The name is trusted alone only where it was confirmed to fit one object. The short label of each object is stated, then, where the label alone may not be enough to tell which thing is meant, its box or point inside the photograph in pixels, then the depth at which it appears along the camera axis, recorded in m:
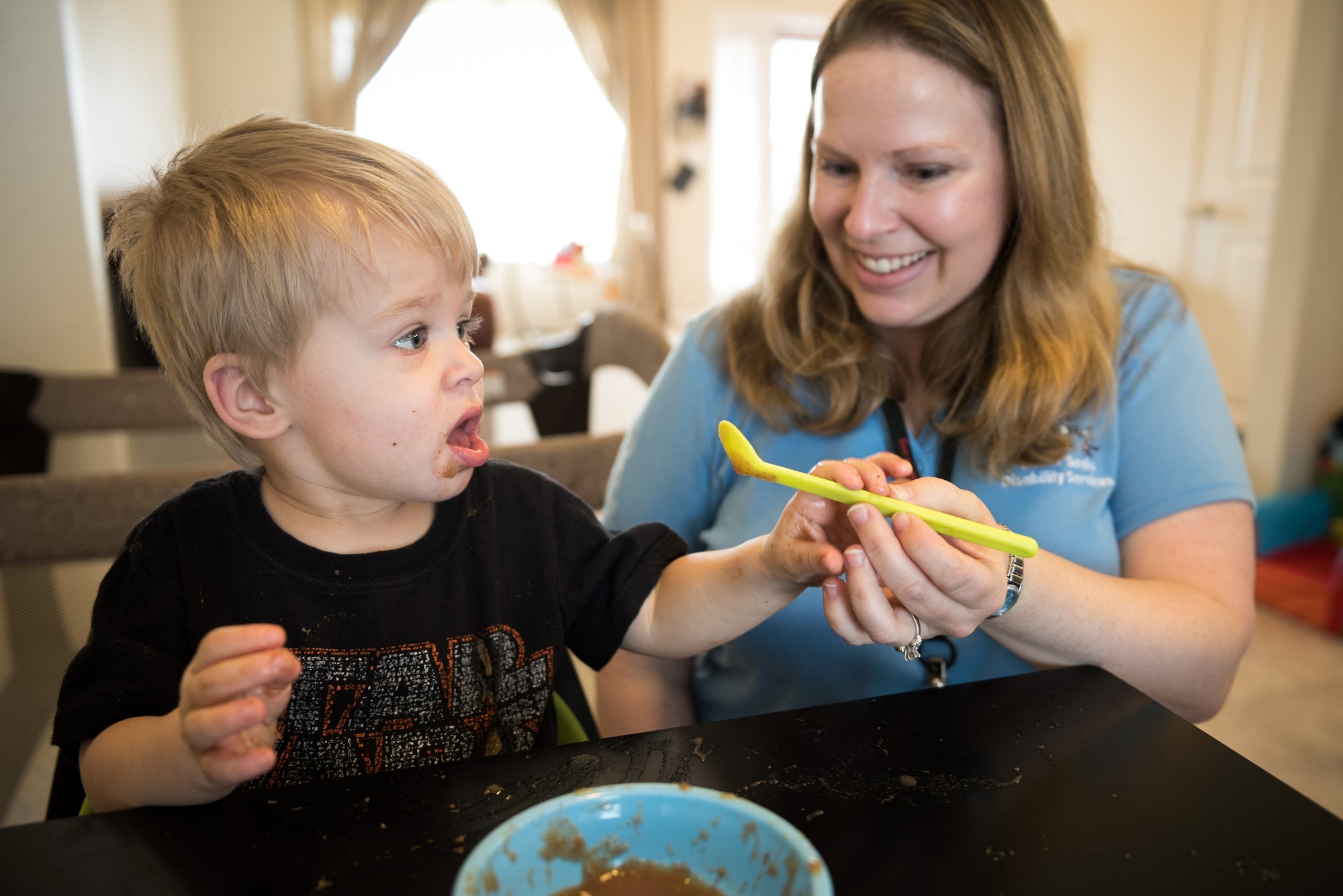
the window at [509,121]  6.43
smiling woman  1.03
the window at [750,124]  6.99
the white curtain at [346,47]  6.08
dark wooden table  0.53
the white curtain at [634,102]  6.63
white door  3.65
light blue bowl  0.44
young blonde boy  0.75
